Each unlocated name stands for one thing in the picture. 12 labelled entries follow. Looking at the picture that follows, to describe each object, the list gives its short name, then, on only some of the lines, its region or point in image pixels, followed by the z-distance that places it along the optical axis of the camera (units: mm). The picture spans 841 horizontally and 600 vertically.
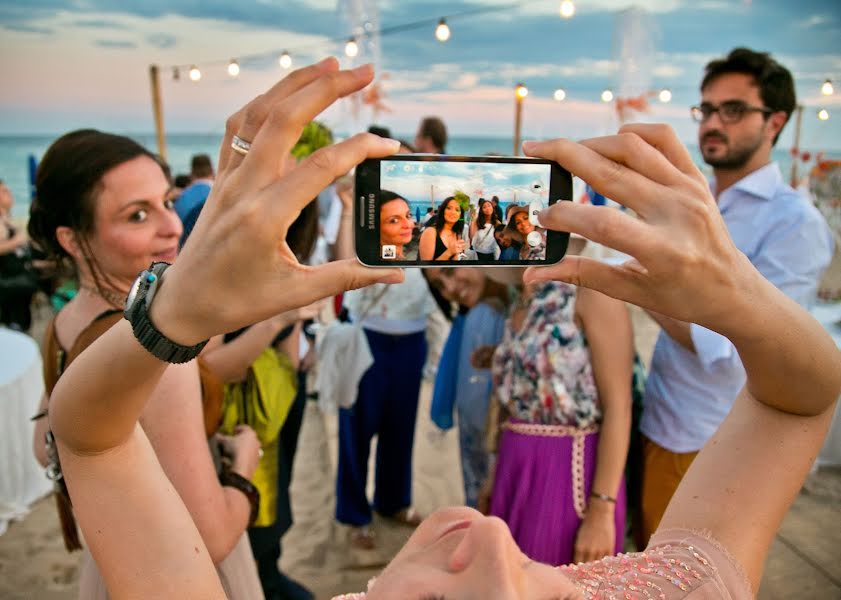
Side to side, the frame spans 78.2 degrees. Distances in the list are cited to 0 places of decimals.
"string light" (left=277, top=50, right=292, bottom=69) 7664
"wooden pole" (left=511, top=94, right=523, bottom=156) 11320
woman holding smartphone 541
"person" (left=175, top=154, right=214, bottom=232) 3209
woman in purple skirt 1683
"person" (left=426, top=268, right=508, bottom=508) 2156
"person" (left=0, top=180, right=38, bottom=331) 5590
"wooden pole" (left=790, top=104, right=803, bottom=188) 9389
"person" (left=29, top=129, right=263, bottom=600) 1219
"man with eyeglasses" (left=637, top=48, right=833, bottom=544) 1925
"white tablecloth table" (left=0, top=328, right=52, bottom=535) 3014
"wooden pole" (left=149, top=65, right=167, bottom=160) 10051
